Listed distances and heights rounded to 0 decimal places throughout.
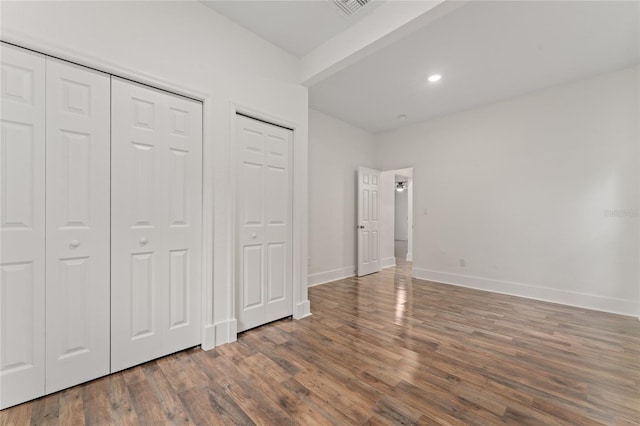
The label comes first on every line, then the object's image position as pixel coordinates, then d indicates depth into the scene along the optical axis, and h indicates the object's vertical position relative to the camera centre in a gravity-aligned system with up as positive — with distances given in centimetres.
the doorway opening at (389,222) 600 -23
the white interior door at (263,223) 261 -12
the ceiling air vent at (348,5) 219 +178
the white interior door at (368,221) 518 -18
